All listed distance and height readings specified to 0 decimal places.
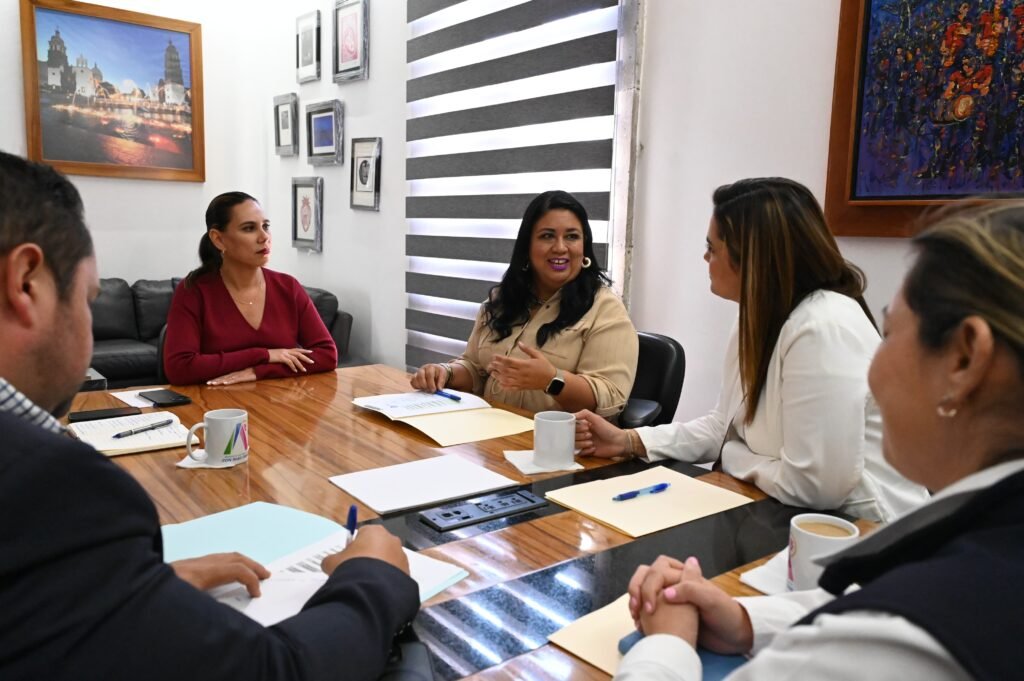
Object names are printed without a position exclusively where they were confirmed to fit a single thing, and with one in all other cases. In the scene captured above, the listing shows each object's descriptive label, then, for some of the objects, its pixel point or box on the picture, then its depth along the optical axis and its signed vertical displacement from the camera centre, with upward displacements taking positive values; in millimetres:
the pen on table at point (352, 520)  1071 -422
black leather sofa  4449 -691
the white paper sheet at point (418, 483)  1334 -485
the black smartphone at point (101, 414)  1845 -492
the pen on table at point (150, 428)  1695 -488
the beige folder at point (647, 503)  1246 -477
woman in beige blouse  2211 -317
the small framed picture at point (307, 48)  4957 +1177
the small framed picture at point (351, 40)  4547 +1143
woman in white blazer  1359 -270
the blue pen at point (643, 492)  1344 -473
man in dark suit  555 -259
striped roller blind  3098 +447
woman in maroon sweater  2432 -340
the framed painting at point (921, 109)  1984 +378
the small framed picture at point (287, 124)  5234 +695
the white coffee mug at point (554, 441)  1529 -430
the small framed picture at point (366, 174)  4539 +312
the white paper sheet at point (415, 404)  1961 -484
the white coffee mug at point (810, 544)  968 -402
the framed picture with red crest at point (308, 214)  5113 +67
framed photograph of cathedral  4801 +844
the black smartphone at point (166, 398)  2061 -499
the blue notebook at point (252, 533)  1106 -485
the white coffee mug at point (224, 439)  1503 -439
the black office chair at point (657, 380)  2369 -475
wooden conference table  889 -484
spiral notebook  1609 -490
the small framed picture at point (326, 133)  4824 +595
